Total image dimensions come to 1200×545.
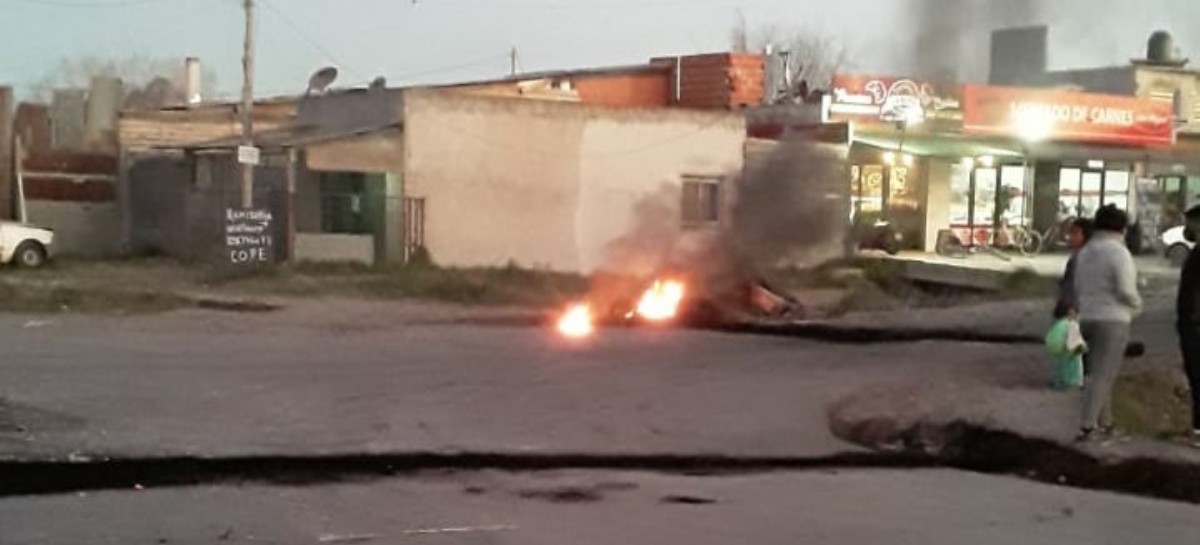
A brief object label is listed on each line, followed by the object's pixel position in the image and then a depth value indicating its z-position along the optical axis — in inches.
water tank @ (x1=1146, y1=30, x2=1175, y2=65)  2011.6
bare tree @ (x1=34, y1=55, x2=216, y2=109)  2242.9
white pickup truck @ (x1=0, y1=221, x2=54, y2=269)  1237.1
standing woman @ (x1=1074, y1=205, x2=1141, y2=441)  414.3
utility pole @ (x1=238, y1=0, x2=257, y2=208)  1223.5
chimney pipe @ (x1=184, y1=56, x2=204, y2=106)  1934.1
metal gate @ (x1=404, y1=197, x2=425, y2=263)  1157.1
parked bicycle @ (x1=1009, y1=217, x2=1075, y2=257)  1512.1
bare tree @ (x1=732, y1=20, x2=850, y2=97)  2209.4
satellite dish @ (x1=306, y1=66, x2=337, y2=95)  1440.7
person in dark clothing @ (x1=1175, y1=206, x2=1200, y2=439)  434.9
